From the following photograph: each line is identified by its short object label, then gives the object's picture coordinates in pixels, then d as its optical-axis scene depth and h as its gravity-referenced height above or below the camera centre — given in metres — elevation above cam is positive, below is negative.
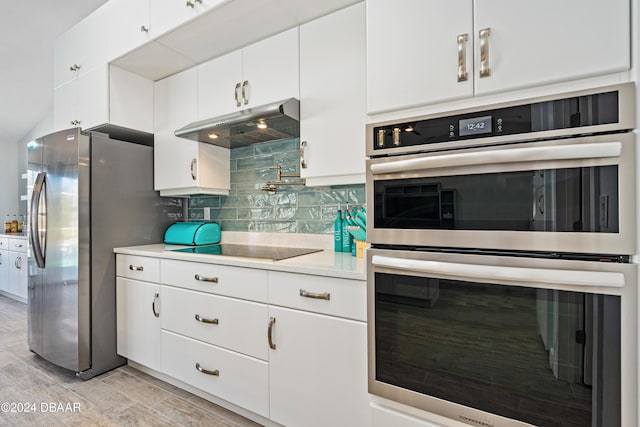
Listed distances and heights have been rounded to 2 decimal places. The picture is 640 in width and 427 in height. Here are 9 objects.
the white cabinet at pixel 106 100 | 2.25 +0.87
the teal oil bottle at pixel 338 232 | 1.92 -0.12
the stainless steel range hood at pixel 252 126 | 1.69 +0.53
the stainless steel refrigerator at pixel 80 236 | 2.07 -0.15
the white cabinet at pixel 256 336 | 1.32 -0.64
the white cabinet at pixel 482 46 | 0.87 +0.53
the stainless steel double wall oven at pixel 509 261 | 0.85 -0.16
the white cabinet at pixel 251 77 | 1.81 +0.86
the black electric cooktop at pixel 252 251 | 1.75 -0.24
